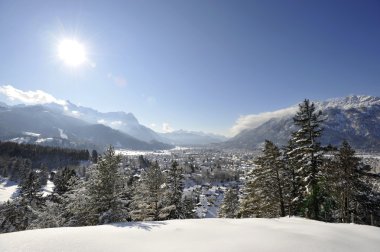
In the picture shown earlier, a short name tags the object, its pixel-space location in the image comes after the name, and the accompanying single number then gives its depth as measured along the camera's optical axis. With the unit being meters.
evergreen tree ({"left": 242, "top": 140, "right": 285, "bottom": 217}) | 32.28
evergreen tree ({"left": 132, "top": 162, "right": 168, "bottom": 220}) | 34.09
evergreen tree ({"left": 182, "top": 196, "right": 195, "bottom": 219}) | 35.94
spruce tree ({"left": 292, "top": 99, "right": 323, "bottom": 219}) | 27.30
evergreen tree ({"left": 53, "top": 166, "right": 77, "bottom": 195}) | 40.88
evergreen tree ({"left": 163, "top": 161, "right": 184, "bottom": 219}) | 34.81
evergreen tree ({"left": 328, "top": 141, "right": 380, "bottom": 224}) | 29.06
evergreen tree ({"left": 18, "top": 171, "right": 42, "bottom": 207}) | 45.47
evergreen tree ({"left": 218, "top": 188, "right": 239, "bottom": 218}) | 55.43
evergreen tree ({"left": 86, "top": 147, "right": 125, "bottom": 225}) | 21.42
